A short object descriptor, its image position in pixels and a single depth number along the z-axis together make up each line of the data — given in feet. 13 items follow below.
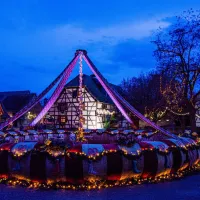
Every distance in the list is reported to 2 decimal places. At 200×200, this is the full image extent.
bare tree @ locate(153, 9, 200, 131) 58.39
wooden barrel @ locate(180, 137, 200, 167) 29.86
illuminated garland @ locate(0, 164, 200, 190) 23.01
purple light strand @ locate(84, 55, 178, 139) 42.47
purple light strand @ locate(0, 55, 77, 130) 41.58
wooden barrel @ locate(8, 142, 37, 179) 24.26
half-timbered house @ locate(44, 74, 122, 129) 111.34
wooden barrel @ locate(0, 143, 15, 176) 25.39
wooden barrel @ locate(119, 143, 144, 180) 23.91
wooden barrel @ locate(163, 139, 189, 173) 27.37
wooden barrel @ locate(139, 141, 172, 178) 25.13
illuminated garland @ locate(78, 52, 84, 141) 42.57
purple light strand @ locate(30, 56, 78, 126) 46.30
